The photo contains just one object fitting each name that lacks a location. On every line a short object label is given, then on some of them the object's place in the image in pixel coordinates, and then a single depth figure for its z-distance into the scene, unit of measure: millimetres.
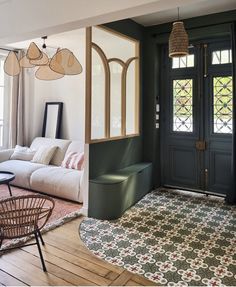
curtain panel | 5684
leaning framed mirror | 5894
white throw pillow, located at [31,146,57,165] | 5027
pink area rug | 2845
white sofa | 4102
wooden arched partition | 3590
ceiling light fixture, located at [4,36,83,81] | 3271
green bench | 3529
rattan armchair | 2227
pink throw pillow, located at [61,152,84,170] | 4621
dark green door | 4402
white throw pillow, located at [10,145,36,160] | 5324
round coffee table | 3721
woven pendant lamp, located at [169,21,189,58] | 3479
